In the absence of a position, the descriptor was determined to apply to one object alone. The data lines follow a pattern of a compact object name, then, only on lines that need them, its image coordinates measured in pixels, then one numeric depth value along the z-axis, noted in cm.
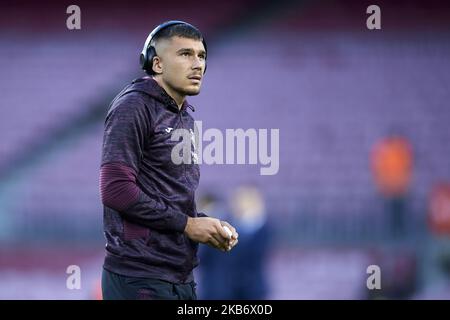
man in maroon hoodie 526
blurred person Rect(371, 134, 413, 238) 1319
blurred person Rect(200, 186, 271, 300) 1133
